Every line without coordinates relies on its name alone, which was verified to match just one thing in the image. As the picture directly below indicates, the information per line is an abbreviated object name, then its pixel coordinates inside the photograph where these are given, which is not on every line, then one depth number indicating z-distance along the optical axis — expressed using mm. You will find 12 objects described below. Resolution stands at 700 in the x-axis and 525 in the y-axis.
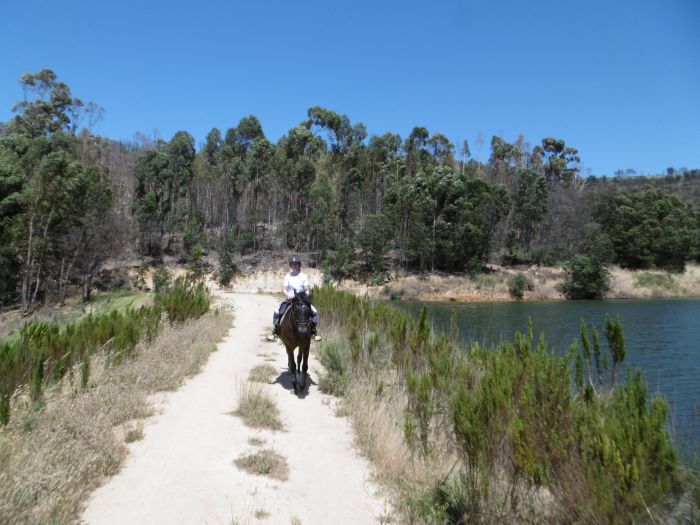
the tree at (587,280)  44156
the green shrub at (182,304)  13391
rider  8156
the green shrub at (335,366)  7961
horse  7590
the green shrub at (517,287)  44666
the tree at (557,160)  74750
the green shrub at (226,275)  46281
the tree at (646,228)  53750
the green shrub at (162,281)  30719
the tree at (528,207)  56625
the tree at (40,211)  29703
